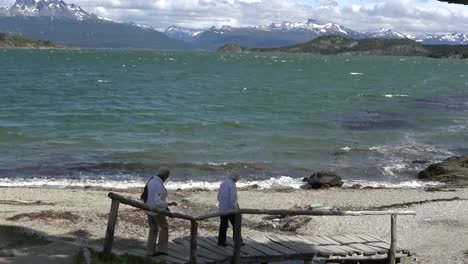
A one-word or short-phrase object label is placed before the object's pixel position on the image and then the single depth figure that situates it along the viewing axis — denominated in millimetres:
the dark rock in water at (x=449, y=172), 28025
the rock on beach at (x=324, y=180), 26219
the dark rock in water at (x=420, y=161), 32747
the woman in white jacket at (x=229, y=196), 12883
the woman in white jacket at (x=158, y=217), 11961
